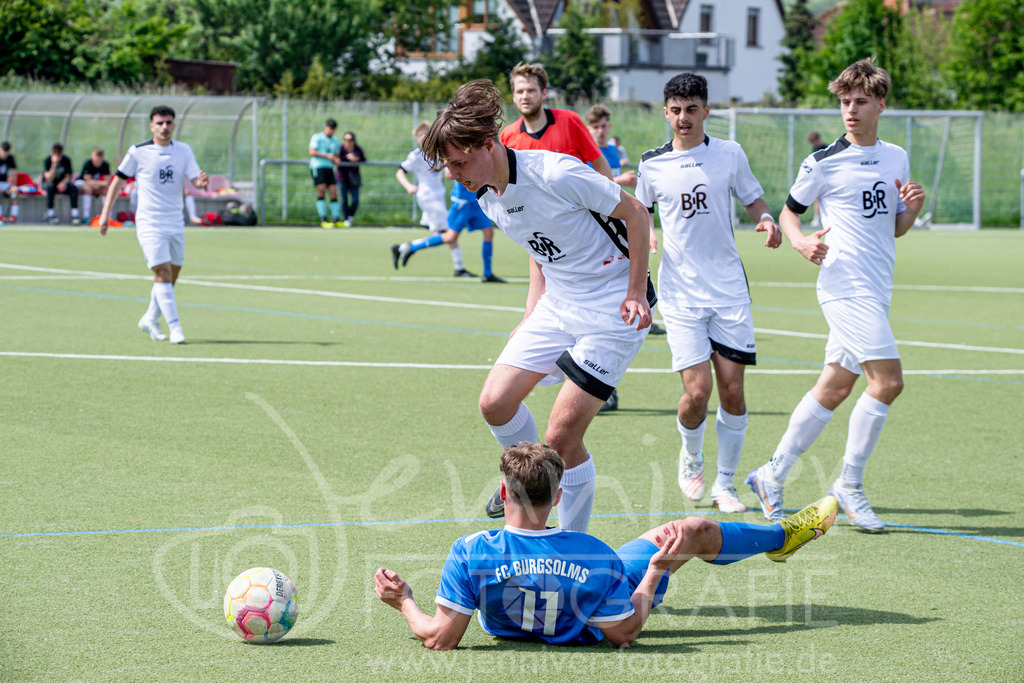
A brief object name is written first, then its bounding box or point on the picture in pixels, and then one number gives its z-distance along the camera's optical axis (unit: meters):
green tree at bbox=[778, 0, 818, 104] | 72.62
